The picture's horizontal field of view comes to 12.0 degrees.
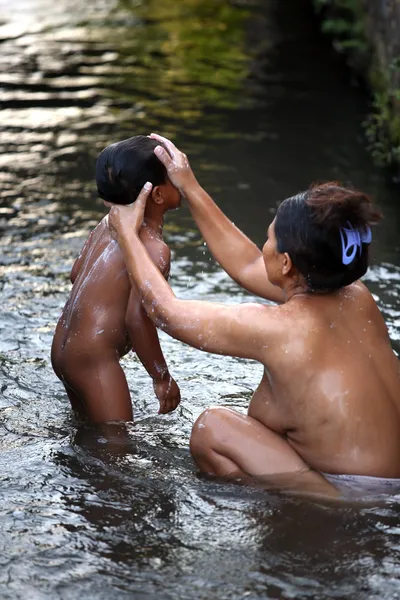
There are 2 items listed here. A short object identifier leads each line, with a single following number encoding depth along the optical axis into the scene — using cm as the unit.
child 843
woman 711
